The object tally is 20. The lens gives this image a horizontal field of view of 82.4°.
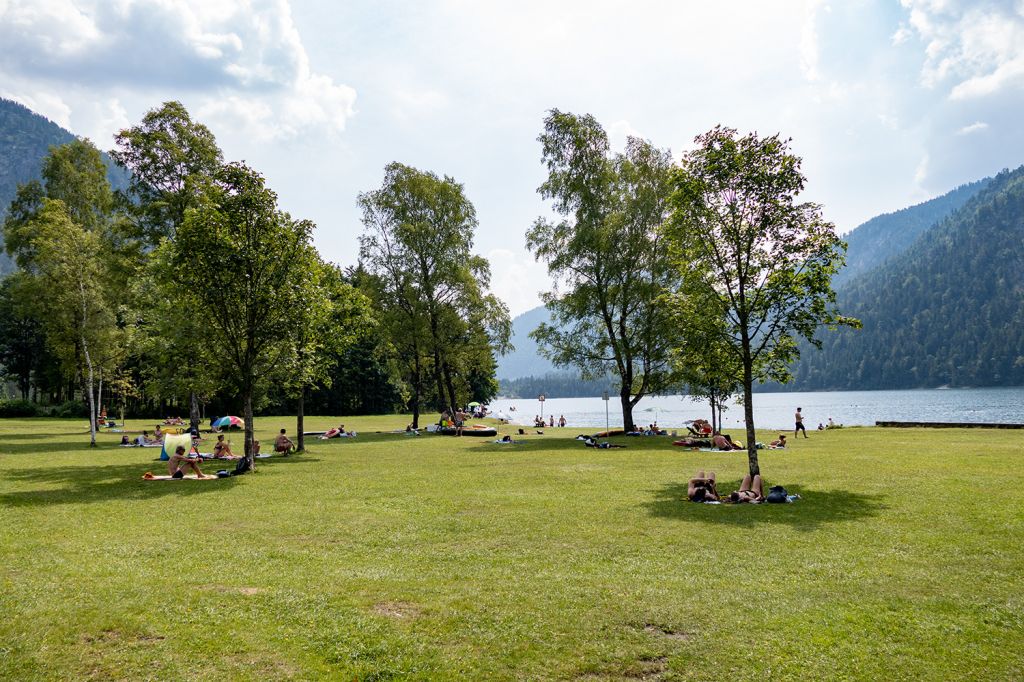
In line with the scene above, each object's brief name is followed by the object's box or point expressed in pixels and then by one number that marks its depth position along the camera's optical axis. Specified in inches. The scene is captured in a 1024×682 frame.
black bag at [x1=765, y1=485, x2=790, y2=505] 641.6
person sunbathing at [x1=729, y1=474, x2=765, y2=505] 652.1
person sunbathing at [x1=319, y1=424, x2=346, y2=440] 1722.4
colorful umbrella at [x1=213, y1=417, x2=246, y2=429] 1668.3
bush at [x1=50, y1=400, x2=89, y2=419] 2480.3
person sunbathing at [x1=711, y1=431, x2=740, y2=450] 1239.4
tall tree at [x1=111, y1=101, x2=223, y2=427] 1552.7
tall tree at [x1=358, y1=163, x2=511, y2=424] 1950.1
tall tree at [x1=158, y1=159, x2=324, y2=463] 945.5
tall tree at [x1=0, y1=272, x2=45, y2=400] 3129.9
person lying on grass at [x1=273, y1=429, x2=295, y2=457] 1238.3
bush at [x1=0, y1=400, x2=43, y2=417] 2427.4
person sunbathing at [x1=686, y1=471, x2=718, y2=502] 650.8
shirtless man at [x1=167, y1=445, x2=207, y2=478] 848.9
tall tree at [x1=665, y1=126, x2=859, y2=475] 755.4
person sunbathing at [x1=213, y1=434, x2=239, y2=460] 1153.4
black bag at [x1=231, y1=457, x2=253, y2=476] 917.2
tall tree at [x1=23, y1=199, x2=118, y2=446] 1370.6
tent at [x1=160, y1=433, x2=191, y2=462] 1067.3
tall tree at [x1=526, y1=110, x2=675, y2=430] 1637.6
